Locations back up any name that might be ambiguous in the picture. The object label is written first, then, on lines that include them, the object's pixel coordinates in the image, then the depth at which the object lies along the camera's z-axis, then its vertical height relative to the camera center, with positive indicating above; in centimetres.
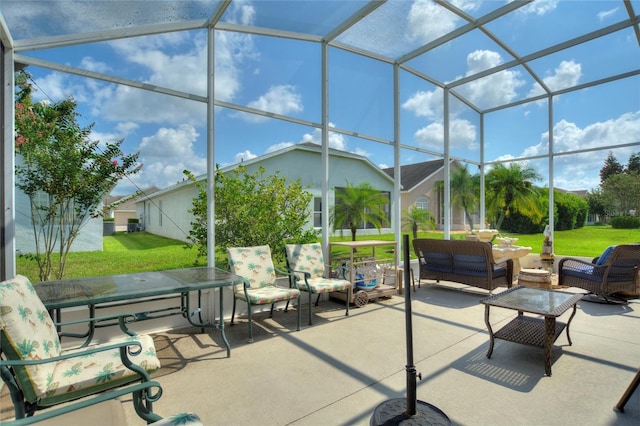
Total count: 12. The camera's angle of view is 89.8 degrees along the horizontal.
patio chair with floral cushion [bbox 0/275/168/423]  158 -84
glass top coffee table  275 -88
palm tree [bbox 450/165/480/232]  725 +60
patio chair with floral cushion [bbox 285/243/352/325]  418 -73
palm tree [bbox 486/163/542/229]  773 +60
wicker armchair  450 -87
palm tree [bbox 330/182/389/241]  553 +17
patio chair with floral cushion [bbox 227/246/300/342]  366 -75
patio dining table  242 -59
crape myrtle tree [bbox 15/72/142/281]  314 +51
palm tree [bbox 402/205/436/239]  646 -1
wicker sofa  513 -81
